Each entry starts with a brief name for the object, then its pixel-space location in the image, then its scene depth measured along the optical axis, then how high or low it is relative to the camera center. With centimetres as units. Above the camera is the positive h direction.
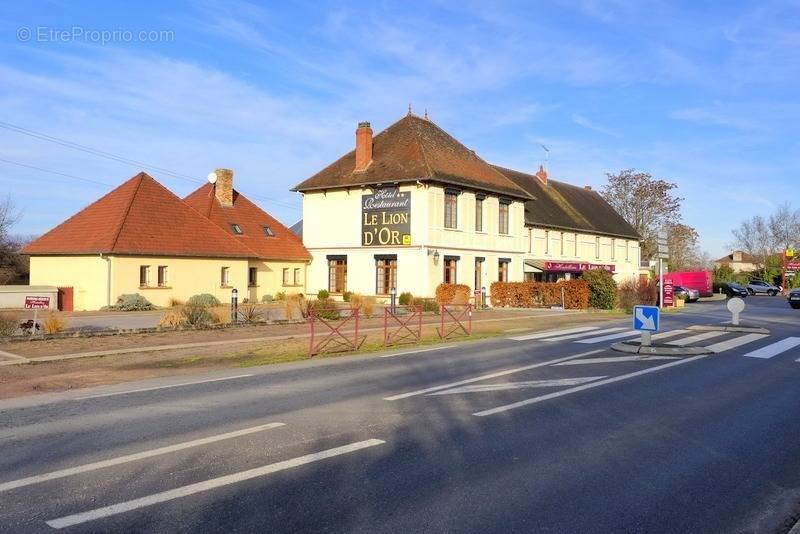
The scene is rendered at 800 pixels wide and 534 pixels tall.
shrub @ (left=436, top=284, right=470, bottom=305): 3253 -38
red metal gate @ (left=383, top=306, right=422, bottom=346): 1833 -134
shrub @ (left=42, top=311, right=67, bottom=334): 1752 -101
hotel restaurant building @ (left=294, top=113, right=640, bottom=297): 3475 +361
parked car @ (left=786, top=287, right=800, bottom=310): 4031 -78
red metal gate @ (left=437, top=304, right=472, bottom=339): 1980 -132
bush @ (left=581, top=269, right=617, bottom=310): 3216 -23
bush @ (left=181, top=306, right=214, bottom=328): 2042 -91
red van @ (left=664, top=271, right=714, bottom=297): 5331 +39
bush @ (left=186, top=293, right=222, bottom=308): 3166 -63
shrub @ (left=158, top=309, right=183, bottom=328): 1998 -97
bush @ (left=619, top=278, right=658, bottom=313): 3347 -40
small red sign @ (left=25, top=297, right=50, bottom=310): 1739 -44
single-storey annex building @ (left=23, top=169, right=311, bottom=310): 3048 +155
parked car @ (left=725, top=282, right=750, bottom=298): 6180 -47
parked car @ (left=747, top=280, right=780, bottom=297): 6600 -39
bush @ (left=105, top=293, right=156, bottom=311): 2919 -74
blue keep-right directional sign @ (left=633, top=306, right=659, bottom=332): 1459 -71
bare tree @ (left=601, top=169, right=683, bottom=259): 6344 +779
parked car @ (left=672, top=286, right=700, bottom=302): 4644 -55
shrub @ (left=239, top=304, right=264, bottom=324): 2220 -96
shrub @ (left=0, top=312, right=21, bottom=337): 1689 -95
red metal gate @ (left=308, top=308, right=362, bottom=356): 1631 -137
